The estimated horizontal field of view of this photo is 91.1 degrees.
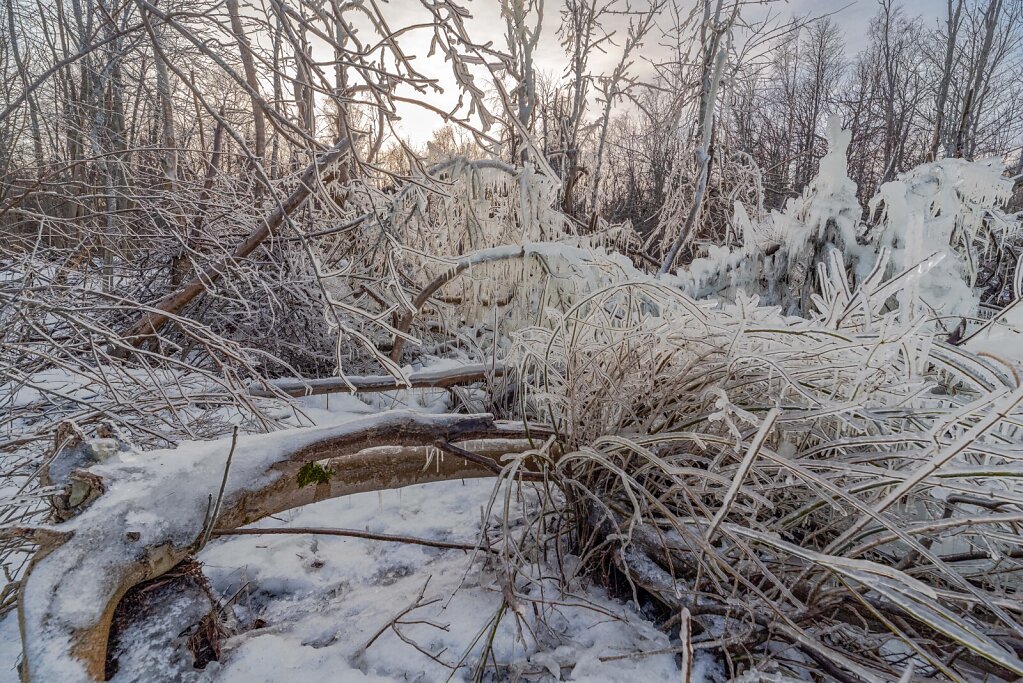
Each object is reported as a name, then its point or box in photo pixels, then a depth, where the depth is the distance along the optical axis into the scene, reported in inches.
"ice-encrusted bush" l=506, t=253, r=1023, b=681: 33.1
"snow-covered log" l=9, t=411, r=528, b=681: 31.4
